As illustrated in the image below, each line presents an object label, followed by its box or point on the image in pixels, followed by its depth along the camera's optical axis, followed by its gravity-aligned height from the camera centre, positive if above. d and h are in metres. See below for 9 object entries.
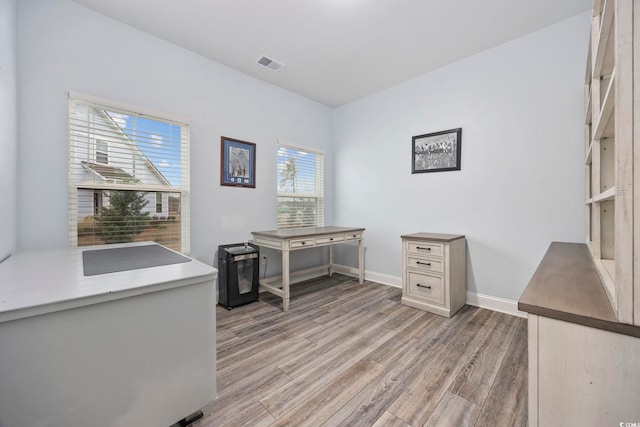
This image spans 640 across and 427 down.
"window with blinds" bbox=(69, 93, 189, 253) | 2.19 +0.36
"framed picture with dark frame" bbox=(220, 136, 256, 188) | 3.08 +0.63
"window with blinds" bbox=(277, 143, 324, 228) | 3.77 +0.40
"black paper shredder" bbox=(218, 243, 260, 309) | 2.80 -0.71
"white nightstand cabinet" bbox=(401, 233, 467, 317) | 2.62 -0.67
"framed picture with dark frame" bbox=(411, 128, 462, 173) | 3.02 +0.75
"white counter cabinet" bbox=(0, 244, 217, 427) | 0.87 -0.53
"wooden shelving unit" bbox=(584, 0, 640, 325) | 0.72 +0.14
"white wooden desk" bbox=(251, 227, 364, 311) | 2.79 -0.36
